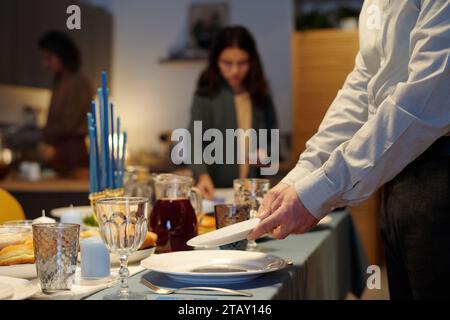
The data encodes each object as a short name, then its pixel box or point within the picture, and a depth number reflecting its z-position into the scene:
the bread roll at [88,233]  1.23
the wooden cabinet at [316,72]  4.46
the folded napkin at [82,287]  0.91
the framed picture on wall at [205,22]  4.89
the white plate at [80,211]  1.71
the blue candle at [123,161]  1.53
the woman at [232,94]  2.50
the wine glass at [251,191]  1.37
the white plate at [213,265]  0.96
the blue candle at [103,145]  1.48
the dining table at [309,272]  0.96
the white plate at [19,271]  1.00
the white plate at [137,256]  1.13
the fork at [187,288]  0.91
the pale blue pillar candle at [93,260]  1.02
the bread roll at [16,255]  1.01
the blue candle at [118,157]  1.51
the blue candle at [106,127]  1.48
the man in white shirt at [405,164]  1.03
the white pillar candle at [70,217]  1.48
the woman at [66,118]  4.15
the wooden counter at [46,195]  3.13
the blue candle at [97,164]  1.48
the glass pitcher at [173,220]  1.23
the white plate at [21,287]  0.87
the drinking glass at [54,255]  0.93
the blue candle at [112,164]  1.50
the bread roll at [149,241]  1.15
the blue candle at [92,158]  1.48
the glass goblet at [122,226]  0.94
